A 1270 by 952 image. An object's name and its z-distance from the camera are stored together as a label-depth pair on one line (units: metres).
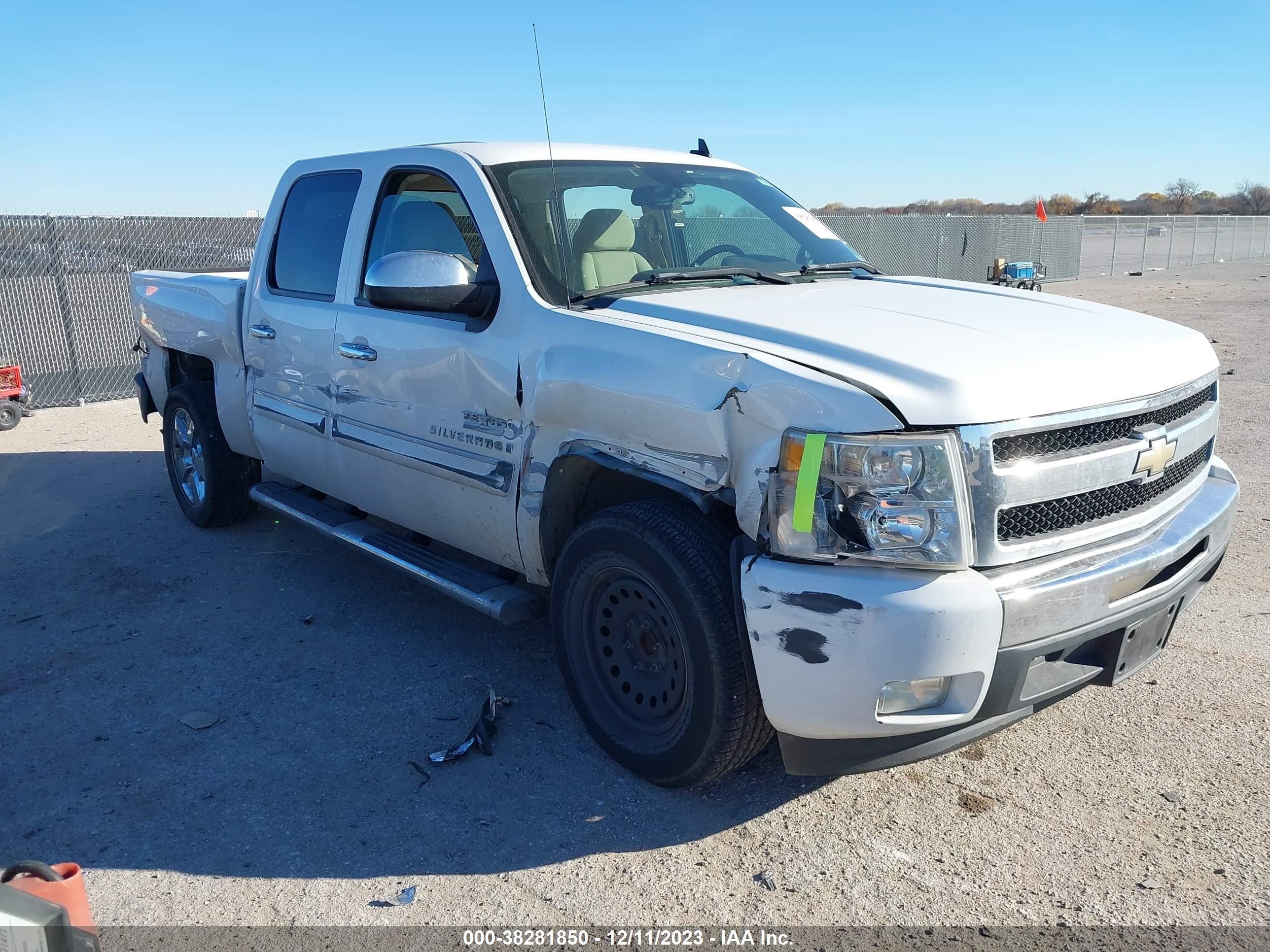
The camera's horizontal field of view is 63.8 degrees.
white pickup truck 2.60
